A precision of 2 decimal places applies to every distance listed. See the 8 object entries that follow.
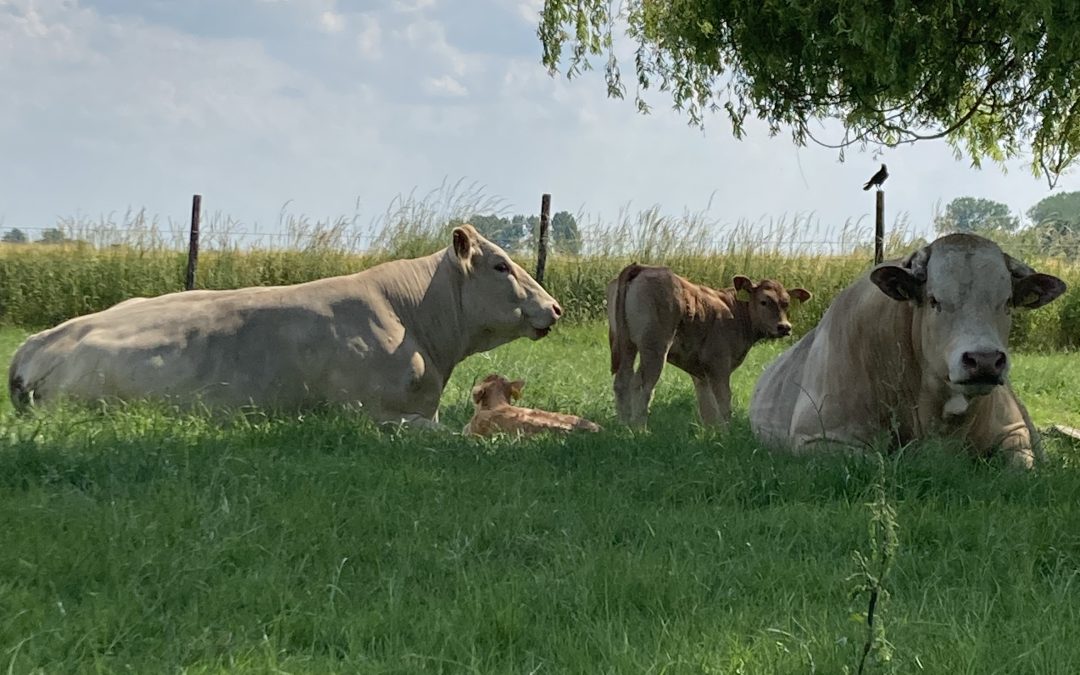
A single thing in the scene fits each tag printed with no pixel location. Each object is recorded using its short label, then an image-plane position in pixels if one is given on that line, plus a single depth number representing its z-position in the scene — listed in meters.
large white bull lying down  5.83
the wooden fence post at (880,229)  19.66
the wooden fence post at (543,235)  18.28
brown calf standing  8.69
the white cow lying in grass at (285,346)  7.77
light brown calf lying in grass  7.30
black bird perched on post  13.28
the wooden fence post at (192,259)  18.20
